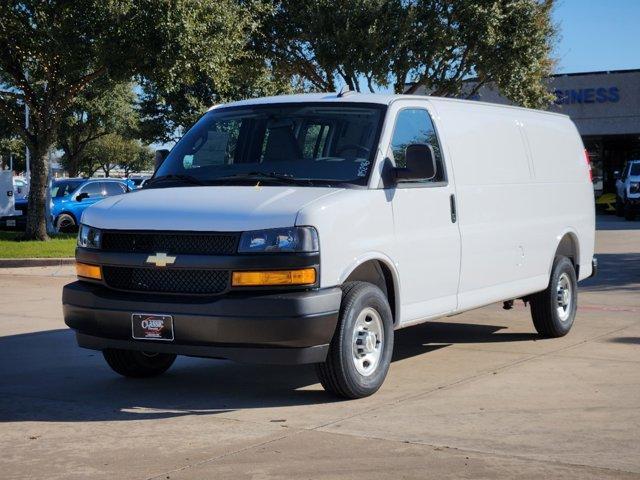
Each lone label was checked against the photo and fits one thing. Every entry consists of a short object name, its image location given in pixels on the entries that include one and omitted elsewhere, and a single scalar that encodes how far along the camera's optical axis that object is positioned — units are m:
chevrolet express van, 6.73
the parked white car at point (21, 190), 35.14
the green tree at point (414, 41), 30.38
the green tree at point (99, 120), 53.27
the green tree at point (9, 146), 58.31
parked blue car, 31.48
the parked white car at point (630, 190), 36.75
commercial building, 49.81
